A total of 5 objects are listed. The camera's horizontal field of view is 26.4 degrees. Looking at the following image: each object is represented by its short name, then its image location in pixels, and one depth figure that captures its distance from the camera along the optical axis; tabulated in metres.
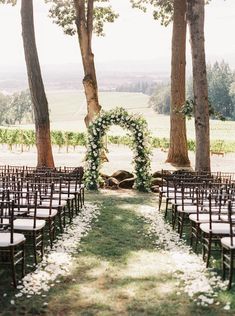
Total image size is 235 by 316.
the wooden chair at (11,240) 6.80
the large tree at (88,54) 24.36
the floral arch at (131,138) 17.92
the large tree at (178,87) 23.23
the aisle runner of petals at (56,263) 6.98
